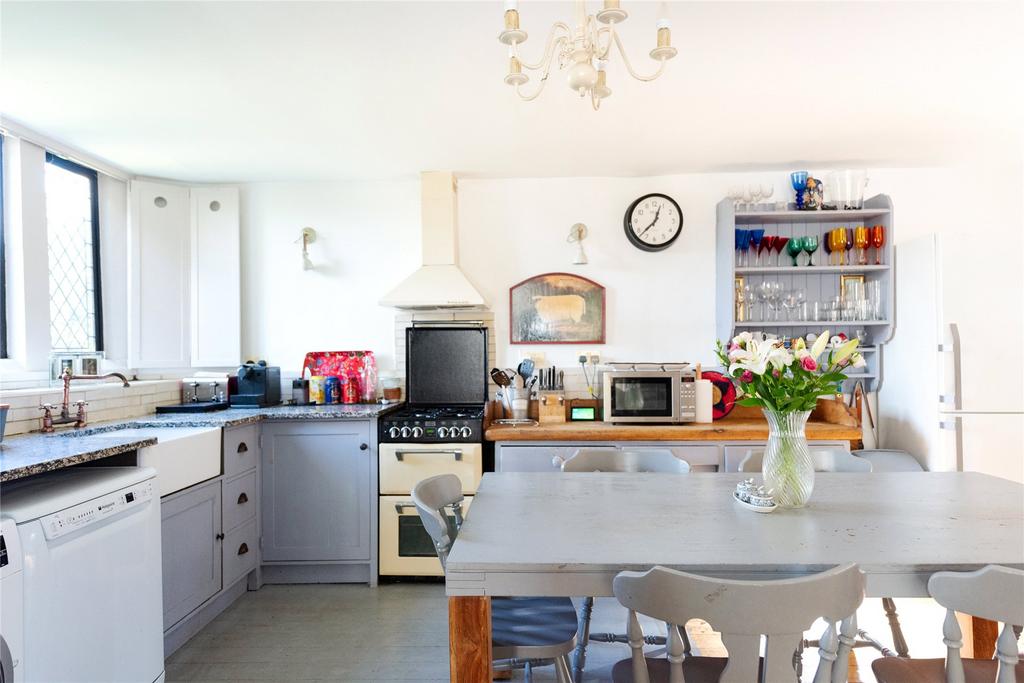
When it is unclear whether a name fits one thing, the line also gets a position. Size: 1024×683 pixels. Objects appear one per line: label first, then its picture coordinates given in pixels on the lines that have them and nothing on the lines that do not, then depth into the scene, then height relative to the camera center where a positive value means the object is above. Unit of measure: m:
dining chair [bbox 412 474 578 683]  1.63 -0.87
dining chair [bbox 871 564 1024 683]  1.18 -0.56
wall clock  3.83 +0.84
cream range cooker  3.28 -0.70
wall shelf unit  3.56 +0.46
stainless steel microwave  3.39 -0.31
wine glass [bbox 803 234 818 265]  3.62 +0.64
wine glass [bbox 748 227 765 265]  3.70 +0.69
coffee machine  3.68 -0.25
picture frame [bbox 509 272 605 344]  3.93 +0.24
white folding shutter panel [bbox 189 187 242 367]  3.93 +0.49
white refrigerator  3.06 -0.11
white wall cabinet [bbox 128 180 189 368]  3.73 +0.49
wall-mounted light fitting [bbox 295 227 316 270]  3.97 +0.77
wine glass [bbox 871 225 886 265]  3.57 +0.66
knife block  3.59 -0.41
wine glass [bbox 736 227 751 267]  3.70 +0.67
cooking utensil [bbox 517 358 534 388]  3.78 -0.15
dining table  1.34 -0.52
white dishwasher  1.59 -0.70
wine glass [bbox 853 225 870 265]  3.58 +0.66
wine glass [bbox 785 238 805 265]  3.63 +0.62
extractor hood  3.70 +0.74
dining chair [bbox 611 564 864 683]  1.14 -0.54
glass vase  1.72 -0.37
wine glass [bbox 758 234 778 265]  3.66 +0.65
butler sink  2.38 -0.47
